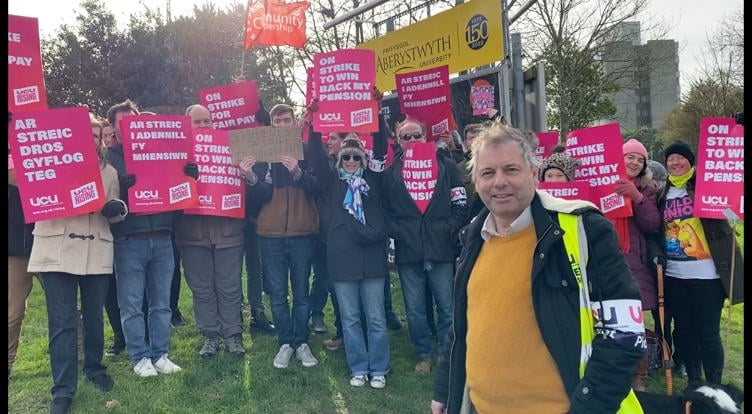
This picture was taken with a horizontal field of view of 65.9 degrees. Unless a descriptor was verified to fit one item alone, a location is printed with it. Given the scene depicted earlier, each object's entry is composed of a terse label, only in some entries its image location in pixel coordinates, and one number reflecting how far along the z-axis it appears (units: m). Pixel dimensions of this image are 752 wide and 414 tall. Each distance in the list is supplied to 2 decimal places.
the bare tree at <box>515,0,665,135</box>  20.27
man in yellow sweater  1.97
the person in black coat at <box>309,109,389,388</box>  4.82
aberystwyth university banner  8.33
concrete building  22.17
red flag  8.21
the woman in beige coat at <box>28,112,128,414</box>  4.21
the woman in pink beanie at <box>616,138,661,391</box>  4.58
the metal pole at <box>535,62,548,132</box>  7.87
